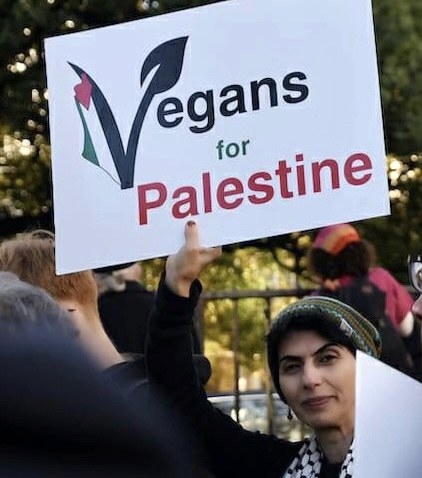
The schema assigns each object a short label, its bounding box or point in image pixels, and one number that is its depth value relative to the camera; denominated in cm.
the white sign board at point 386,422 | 218
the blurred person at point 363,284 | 551
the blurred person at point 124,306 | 510
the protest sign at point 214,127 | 282
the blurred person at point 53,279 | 286
